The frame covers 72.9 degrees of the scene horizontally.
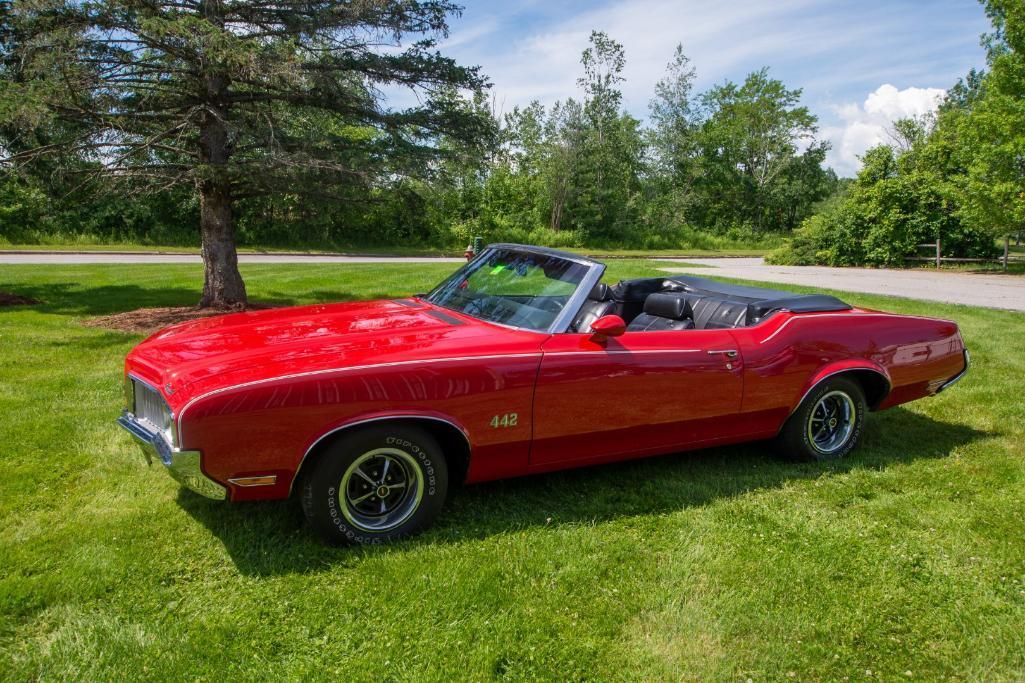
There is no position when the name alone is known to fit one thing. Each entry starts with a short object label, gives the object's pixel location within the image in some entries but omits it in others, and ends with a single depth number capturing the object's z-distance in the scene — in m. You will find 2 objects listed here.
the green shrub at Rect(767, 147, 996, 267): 24.30
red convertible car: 2.97
